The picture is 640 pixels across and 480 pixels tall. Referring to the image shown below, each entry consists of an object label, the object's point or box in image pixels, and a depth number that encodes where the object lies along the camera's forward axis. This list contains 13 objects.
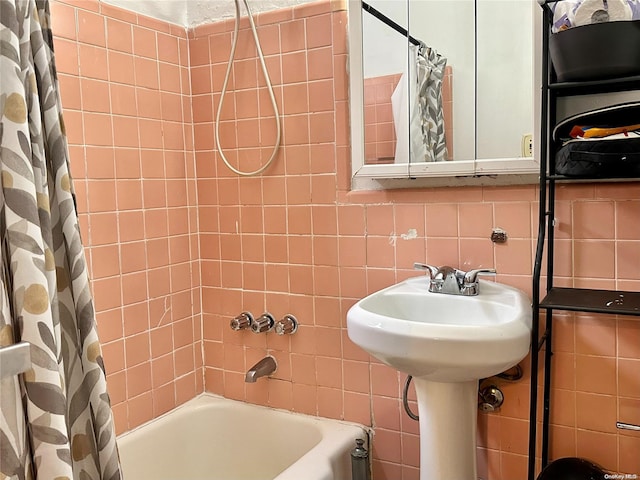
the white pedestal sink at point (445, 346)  1.28
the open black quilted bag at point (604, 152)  1.23
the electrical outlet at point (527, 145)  1.50
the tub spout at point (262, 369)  1.80
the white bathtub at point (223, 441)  1.80
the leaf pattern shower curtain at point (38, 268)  0.86
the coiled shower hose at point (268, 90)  1.85
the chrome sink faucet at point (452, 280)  1.55
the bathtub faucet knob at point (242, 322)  1.96
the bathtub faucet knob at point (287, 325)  1.90
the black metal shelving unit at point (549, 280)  1.32
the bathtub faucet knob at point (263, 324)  1.92
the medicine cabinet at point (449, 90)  1.51
